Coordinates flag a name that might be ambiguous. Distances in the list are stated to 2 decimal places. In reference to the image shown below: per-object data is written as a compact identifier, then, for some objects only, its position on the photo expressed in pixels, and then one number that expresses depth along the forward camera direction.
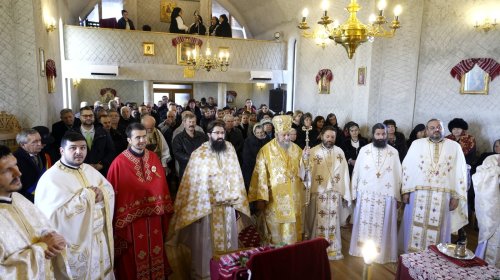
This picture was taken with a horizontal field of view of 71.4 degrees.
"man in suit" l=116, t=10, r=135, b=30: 12.77
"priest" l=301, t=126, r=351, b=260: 4.60
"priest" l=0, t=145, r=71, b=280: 1.97
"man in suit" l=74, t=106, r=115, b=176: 4.59
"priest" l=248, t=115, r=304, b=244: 4.22
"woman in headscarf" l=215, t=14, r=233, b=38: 13.51
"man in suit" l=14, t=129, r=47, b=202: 3.49
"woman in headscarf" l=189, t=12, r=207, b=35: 13.69
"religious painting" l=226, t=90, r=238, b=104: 17.27
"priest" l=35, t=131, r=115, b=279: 2.74
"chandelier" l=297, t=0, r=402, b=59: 3.37
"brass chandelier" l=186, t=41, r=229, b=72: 8.77
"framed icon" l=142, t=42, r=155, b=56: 11.82
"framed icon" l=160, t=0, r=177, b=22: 15.43
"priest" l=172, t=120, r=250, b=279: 3.82
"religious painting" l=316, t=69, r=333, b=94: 10.73
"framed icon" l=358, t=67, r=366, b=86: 8.53
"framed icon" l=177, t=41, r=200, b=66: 12.27
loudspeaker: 13.76
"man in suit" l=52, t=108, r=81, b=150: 5.25
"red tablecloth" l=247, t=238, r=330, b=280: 2.52
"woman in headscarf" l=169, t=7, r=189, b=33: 13.26
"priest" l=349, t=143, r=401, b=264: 4.54
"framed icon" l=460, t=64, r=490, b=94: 6.61
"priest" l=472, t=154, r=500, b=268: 3.97
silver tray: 2.85
